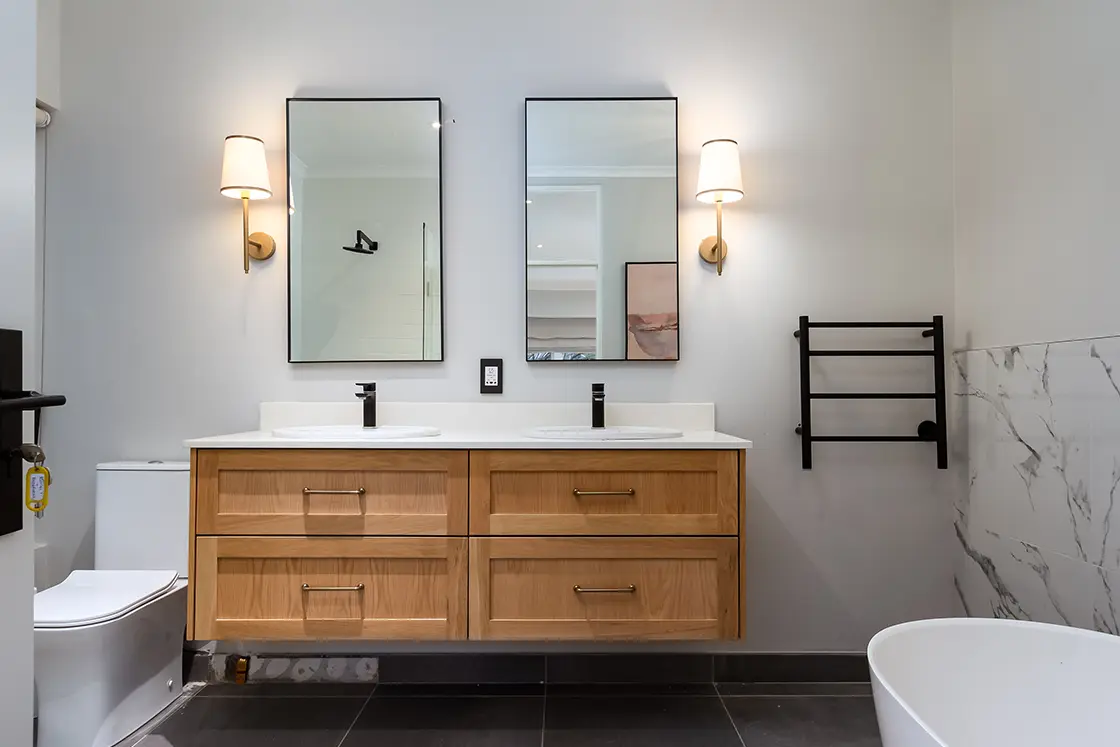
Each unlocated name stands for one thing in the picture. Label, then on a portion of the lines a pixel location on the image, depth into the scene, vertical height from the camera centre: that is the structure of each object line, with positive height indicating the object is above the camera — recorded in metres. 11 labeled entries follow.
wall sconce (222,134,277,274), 2.15 +0.68
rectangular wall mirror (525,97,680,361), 2.25 +0.52
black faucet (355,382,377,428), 2.11 -0.07
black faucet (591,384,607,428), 2.10 -0.08
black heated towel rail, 2.16 -0.03
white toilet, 1.69 -0.60
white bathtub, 1.22 -0.55
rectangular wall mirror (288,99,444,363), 2.26 +0.52
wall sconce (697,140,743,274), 2.15 +0.66
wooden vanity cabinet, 1.74 -0.42
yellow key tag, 0.85 -0.13
